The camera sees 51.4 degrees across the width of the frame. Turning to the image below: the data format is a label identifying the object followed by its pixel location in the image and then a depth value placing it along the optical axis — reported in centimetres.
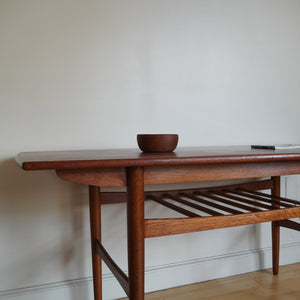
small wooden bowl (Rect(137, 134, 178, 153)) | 98
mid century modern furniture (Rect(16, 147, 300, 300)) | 78
